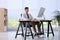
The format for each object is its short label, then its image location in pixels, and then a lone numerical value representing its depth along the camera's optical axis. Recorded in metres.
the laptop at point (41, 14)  4.25
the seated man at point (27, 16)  4.12
